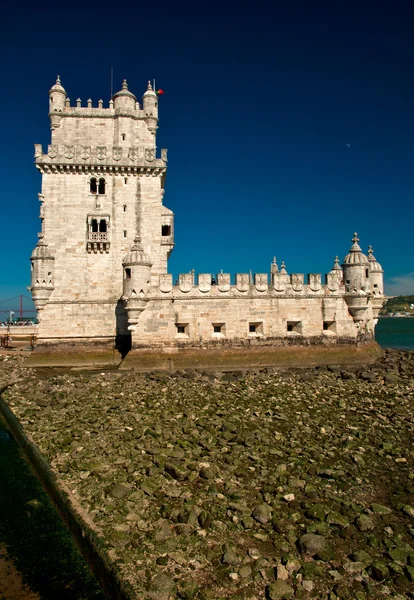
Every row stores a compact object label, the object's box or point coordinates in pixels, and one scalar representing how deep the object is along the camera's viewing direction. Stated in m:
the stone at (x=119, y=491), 7.64
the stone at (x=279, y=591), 5.22
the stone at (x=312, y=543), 6.04
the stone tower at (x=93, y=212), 24.00
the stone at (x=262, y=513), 6.79
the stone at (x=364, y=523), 6.55
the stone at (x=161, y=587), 5.30
